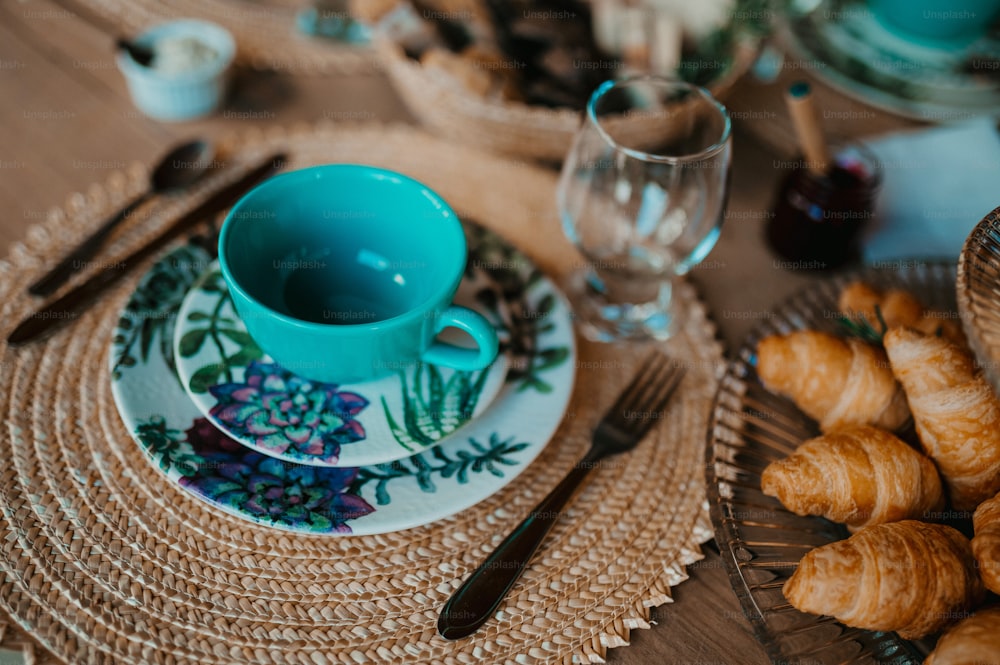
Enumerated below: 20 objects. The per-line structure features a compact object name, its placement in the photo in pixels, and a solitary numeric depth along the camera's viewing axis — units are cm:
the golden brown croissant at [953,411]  59
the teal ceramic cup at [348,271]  58
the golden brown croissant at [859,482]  58
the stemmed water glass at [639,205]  77
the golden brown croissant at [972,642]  48
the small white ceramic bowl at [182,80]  94
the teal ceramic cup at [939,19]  107
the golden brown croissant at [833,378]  65
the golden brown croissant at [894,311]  70
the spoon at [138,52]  96
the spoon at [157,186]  73
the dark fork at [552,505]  57
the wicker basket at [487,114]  90
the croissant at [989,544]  50
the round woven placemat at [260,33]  108
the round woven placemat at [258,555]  54
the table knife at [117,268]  69
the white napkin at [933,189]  91
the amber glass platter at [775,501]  55
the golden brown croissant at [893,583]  52
